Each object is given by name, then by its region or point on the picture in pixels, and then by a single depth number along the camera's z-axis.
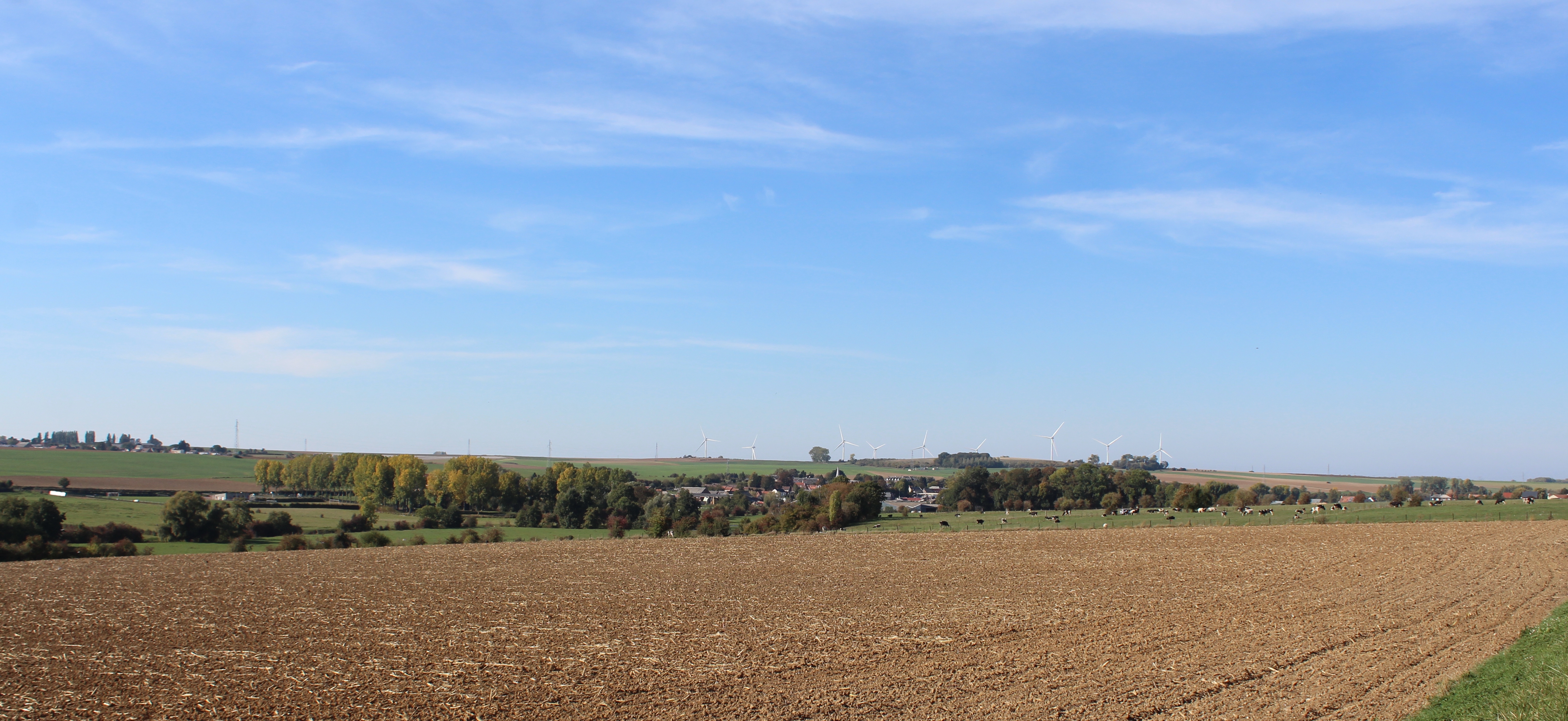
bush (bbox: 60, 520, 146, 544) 65.94
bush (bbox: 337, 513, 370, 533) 81.19
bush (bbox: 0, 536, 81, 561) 54.50
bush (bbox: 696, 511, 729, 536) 81.62
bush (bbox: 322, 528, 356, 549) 67.38
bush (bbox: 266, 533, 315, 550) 64.75
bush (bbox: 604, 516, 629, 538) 83.00
